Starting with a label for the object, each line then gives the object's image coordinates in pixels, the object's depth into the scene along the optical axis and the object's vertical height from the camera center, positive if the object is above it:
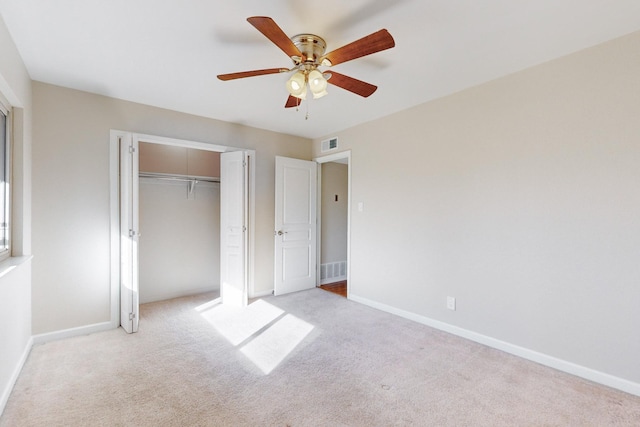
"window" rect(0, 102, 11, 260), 2.27 +0.25
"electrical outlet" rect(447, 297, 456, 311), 3.01 -0.93
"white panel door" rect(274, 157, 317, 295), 4.36 -0.18
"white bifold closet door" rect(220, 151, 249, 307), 3.79 -0.19
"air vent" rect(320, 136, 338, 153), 4.45 +1.10
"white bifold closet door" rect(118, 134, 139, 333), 3.01 -0.17
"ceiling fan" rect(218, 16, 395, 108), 1.64 +0.99
